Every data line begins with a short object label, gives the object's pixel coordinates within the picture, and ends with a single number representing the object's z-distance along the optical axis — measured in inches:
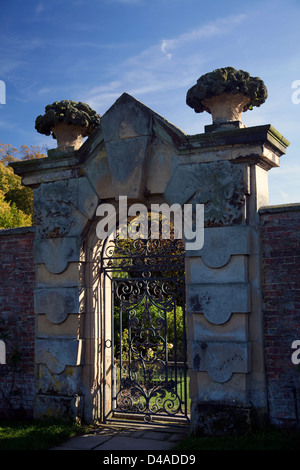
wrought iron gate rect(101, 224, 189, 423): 244.7
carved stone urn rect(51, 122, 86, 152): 275.4
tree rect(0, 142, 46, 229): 508.5
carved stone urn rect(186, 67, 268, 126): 224.8
